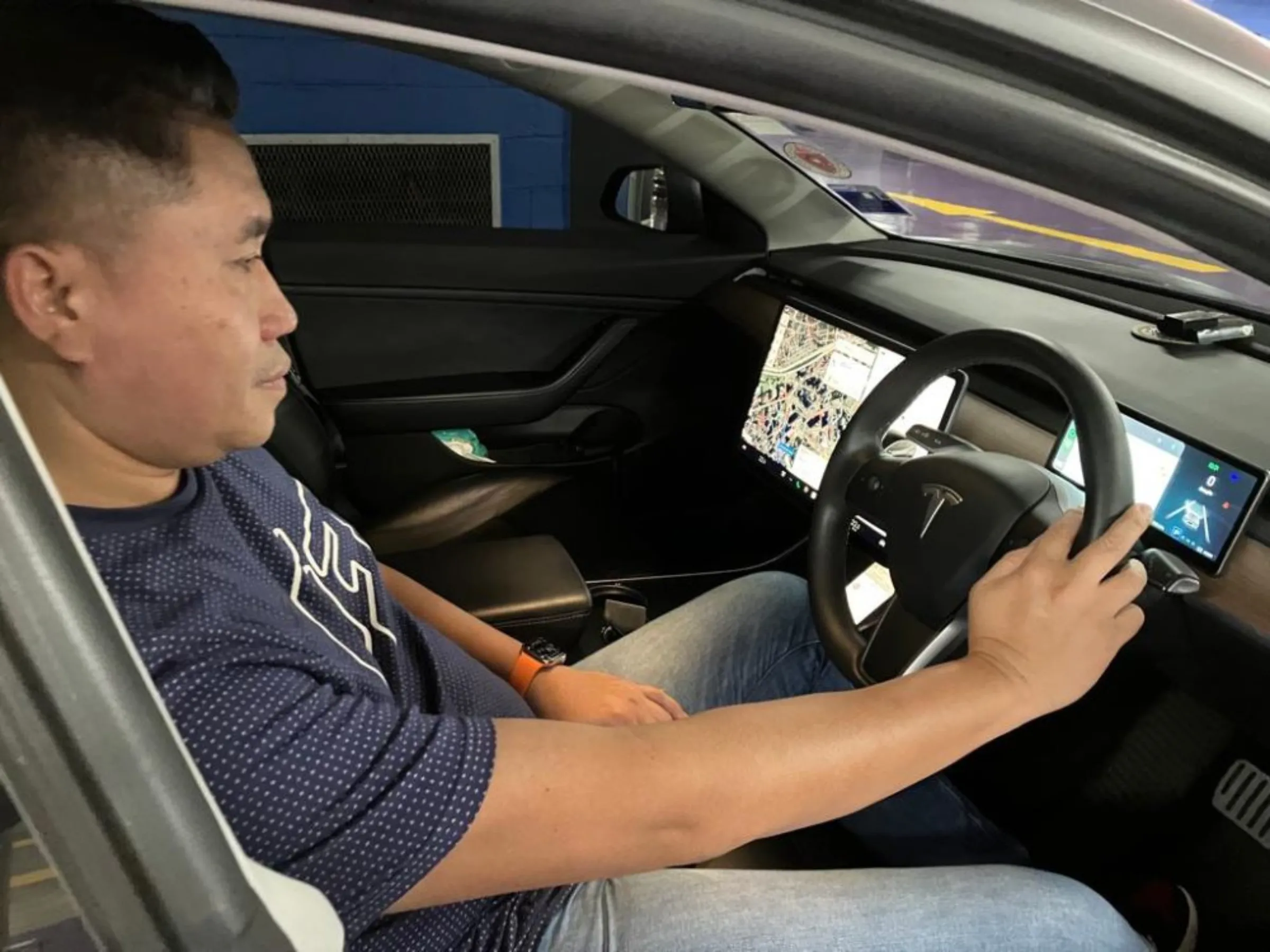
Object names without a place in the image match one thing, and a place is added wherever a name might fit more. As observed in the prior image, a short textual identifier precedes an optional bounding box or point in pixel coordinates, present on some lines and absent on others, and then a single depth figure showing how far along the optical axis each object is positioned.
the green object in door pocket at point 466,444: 2.17
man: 0.69
